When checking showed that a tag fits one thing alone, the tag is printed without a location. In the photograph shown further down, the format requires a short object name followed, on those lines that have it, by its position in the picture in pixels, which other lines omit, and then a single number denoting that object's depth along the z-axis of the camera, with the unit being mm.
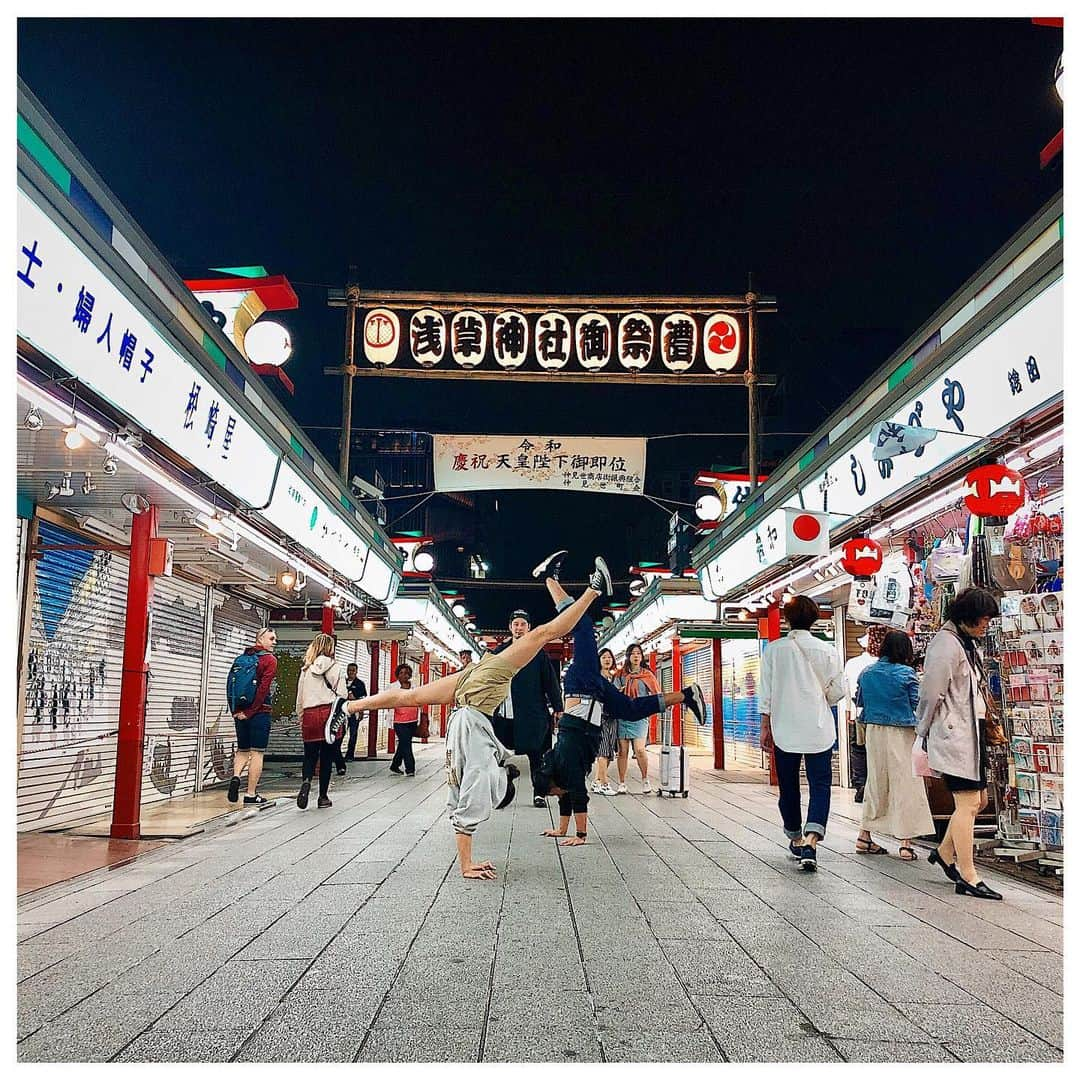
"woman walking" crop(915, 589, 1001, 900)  6012
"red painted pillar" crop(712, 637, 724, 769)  20562
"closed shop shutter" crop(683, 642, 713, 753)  27141
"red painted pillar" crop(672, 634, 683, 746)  23094
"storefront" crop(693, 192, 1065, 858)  5879
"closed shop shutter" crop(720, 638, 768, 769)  21234
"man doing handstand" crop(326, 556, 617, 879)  6496
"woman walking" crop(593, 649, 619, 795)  13987
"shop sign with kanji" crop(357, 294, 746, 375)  15352
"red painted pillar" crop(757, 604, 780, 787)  15039
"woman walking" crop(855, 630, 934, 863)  7543
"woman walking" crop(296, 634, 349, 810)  11414
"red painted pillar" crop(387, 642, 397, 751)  28283
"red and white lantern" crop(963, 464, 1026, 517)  6461
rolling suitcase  13484
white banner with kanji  15969
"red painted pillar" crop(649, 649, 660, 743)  34625
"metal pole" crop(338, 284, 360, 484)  15820
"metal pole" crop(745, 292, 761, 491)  15508
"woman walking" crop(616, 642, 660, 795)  13927
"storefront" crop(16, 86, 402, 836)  5219
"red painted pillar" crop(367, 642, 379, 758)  22731
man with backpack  11016
